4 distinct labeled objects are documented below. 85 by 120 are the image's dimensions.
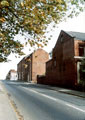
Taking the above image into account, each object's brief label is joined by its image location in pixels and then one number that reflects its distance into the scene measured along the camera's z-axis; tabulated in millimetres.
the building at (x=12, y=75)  112688
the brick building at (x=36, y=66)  59031
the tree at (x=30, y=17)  5277
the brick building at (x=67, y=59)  27784
